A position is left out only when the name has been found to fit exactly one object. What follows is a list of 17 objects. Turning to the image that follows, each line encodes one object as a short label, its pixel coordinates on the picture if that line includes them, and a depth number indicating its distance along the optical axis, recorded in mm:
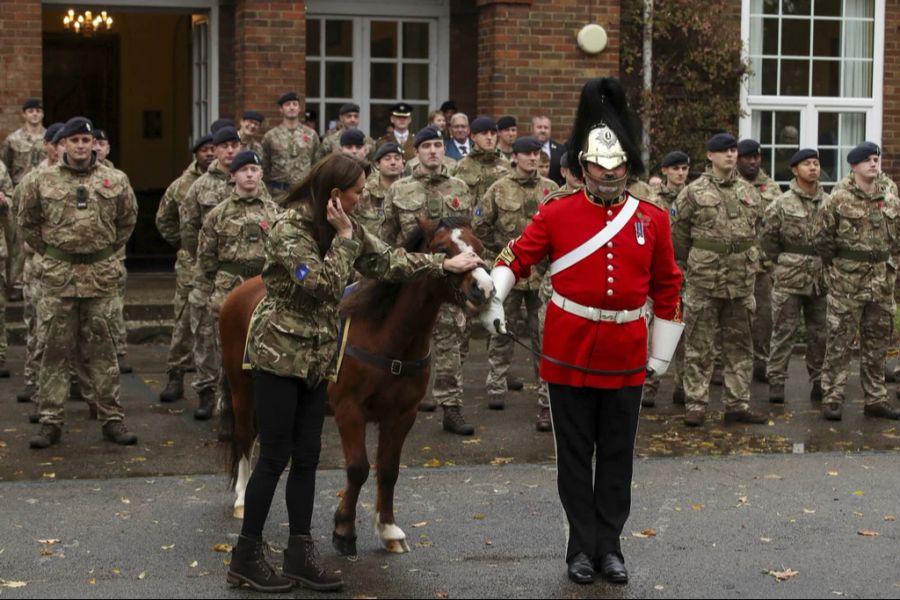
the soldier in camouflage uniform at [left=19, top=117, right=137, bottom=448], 10344
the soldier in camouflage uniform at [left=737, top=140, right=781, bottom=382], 13578
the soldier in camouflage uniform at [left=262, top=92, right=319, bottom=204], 15336
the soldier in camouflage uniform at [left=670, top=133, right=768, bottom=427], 11516
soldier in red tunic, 7102
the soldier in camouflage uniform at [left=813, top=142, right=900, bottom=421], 11641
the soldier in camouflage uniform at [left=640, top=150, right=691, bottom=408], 12875
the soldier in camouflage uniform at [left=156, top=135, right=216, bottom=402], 12117
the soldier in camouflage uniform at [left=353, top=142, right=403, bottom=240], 12406
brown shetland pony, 7660
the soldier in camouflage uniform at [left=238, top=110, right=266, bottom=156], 15203
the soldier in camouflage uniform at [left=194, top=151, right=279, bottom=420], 10875
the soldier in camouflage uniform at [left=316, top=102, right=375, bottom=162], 15539
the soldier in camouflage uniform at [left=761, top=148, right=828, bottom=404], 12523
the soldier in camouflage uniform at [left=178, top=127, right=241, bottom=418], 11539
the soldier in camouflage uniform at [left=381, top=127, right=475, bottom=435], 11016
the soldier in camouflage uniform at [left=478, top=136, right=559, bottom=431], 11922
